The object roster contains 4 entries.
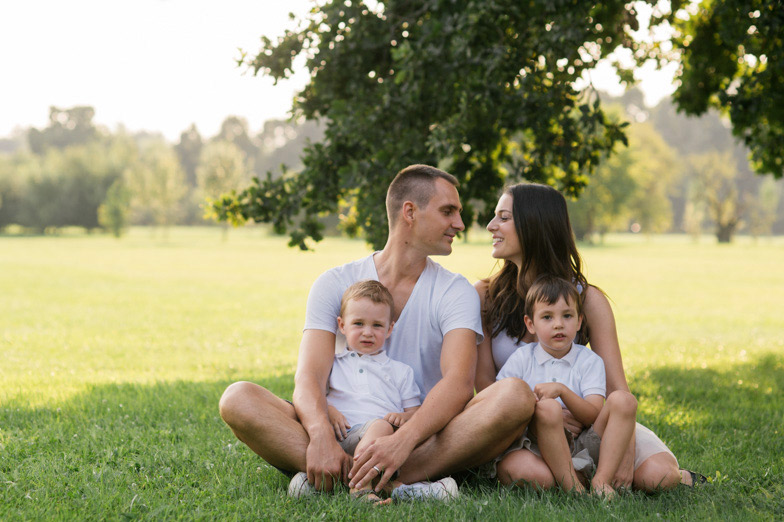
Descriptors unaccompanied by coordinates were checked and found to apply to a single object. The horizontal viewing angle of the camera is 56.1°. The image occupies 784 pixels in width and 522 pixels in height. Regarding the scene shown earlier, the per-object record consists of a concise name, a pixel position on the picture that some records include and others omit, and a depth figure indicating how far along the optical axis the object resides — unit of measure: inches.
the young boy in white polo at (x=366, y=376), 170.1
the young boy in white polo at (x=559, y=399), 158.7
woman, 167.9
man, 158.4
